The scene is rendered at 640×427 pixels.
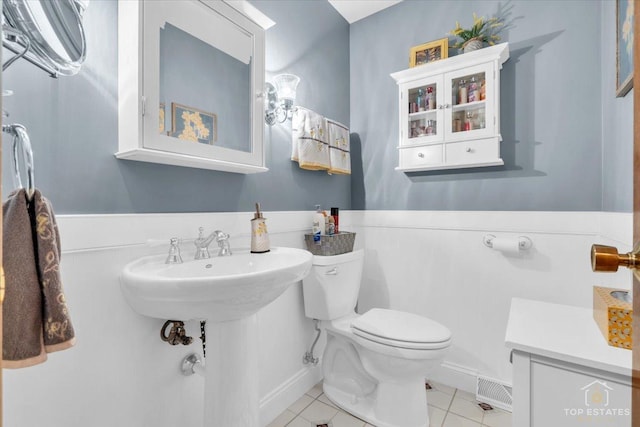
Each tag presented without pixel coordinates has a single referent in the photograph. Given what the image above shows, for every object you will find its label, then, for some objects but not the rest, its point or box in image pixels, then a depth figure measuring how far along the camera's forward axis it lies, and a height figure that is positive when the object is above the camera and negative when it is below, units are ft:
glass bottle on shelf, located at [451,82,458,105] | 6.05 +2.24
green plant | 5.80 +3.34
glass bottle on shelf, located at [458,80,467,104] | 5.96 +2.25
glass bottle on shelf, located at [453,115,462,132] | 6.03 +1.66
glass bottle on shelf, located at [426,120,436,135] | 6.29 +1.67
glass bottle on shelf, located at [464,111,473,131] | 5.93 +1.67
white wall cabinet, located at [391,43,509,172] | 5.61 +1.91
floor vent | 5.53 -3.18
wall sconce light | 5.25 +1.93
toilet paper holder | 5.52 -0.53
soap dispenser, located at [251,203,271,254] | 4.60 -0.34
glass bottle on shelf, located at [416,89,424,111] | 6.43 +2.26
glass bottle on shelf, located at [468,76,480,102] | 5.85 +2.23
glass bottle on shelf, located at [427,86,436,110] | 6.28 +2.22
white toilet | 4.68 -2.08
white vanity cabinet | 2.77 -1.52
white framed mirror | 3.44 +1.60
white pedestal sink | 2.83 -0.85
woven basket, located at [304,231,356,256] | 5.73 -0.58
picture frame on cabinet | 6.20 +3.19
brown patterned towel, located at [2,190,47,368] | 2.02 -0.52
